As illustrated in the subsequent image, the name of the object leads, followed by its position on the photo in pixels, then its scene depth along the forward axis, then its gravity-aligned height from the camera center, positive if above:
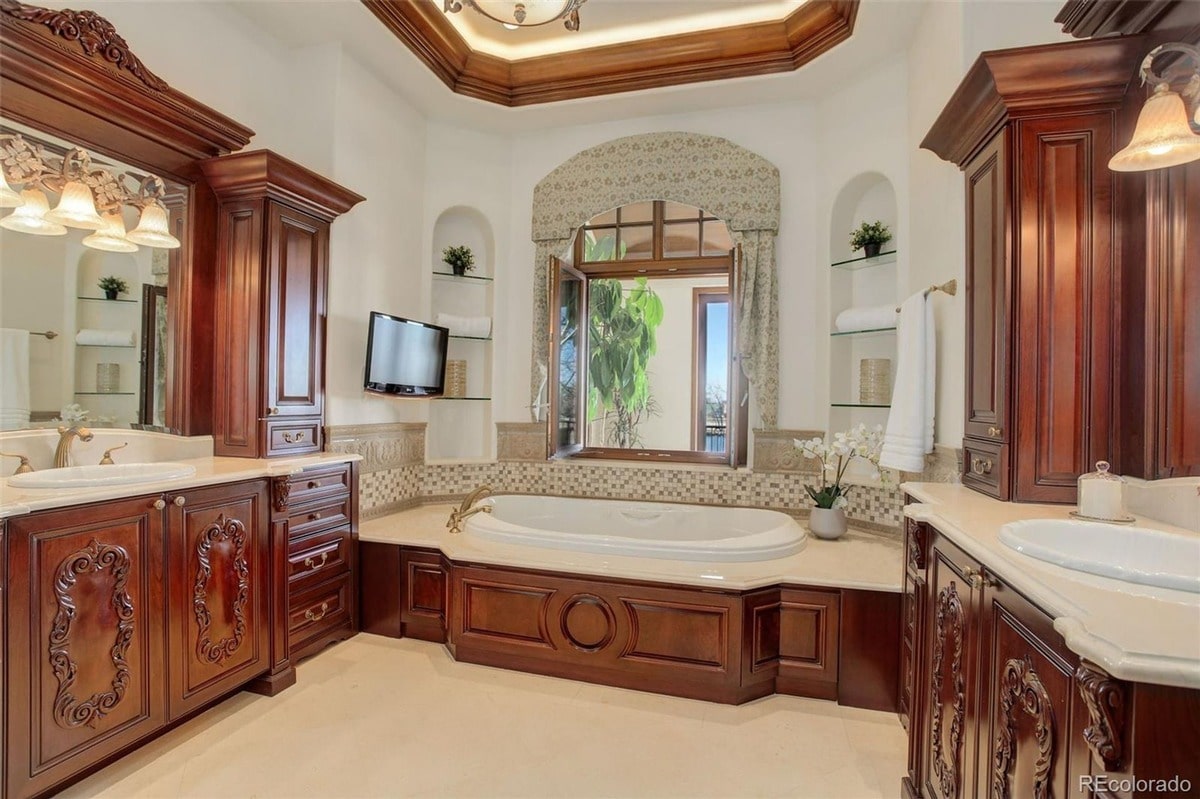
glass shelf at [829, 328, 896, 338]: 3.02 +0.40
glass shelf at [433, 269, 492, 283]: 3.79 +0.84
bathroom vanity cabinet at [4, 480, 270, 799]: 1.60 -0.75
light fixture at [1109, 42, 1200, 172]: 1.23 +0.62
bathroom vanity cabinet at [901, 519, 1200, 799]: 0.72 -0.53
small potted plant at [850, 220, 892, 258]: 3.10 +0.92
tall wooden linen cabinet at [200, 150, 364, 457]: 2.59 +0.47
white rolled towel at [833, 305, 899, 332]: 2.94 +0.46
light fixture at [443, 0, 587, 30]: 2.09 +1.48
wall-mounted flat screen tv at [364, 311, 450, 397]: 3.11 +0.25
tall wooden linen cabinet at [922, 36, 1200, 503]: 1.65 +0.43
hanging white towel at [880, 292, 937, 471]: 2.37 +0.02
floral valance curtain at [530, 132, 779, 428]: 3.46 +1.33
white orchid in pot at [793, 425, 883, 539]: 2.82 -0.35
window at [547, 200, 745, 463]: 3.81 +0.46
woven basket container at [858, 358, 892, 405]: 3.04 +0.12
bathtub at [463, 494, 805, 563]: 2.54 -0.69
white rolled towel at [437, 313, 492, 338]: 3.75 +0.50
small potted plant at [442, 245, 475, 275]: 3.83 +0.97
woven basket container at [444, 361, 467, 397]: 3.84 +0.13
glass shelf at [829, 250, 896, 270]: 3.06 +0.80
